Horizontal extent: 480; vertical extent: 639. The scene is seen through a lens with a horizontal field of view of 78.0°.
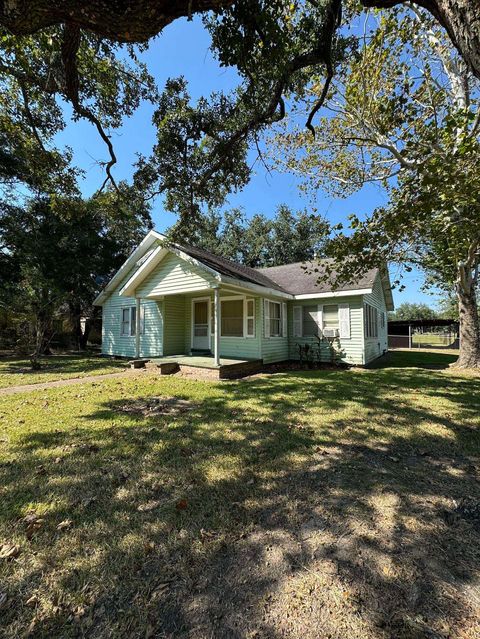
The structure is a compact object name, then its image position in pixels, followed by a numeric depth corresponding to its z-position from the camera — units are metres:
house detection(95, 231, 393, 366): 10.92
